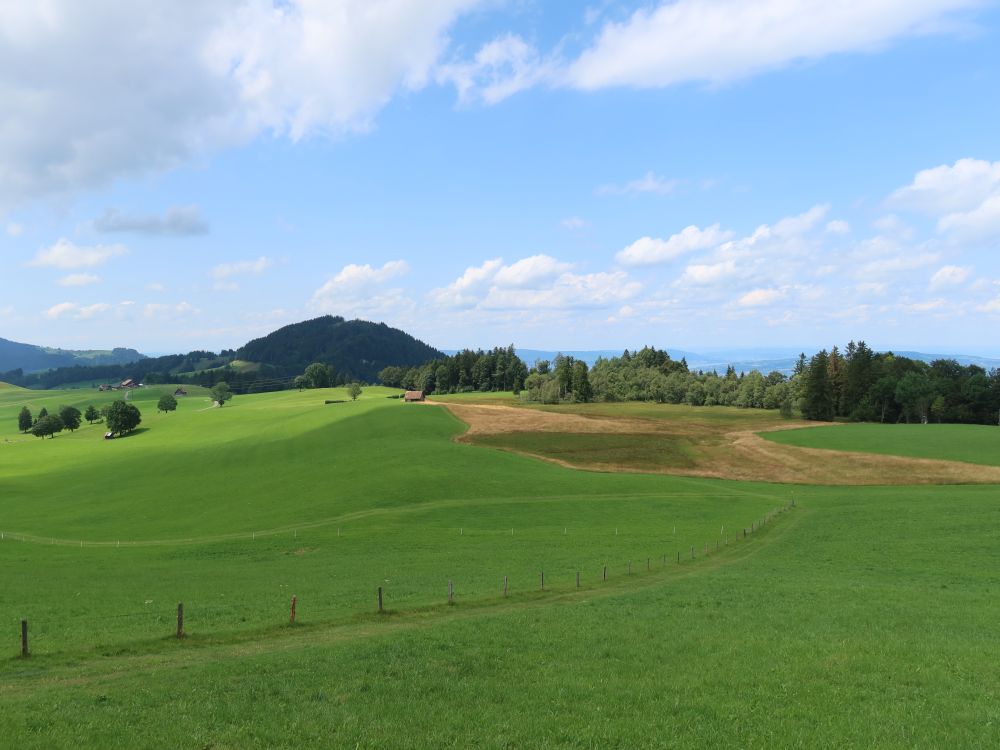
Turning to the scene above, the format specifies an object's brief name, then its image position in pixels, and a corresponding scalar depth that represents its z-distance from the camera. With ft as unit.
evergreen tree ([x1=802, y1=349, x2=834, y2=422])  415.64
